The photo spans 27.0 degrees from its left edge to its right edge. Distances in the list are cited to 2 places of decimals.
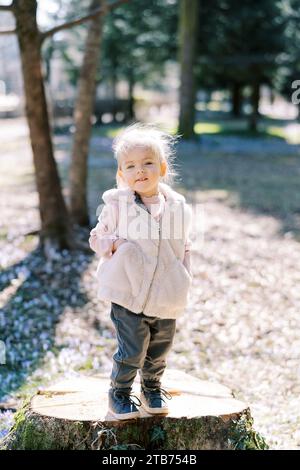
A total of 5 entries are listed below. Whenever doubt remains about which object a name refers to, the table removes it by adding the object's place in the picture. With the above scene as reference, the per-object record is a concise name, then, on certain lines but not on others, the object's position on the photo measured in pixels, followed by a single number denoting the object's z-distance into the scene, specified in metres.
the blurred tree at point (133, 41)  20.70
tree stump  3.14
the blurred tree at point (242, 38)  20.23
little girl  3.00
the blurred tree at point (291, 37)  21.14
